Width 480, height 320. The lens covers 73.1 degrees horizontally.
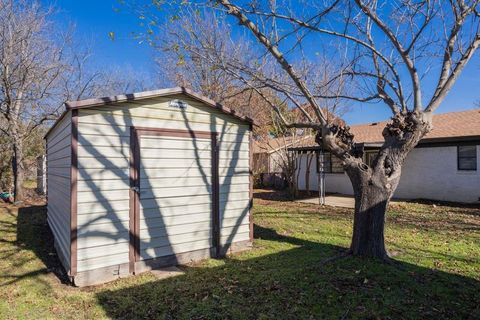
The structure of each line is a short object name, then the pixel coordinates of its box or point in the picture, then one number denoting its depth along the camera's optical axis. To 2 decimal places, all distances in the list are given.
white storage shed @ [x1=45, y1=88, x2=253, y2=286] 4.50
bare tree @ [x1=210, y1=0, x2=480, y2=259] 5.01
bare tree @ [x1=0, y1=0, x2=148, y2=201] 12.18
